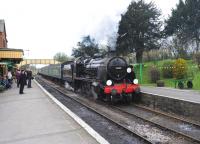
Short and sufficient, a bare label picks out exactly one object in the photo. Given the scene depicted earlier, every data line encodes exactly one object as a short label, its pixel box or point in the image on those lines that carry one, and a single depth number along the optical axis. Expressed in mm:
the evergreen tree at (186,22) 57062
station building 30922
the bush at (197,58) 35203
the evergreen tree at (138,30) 53031
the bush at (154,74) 34562
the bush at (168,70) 35775
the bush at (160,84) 28984
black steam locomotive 16766
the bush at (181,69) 32844
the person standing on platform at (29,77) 30103
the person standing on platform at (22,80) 23359
